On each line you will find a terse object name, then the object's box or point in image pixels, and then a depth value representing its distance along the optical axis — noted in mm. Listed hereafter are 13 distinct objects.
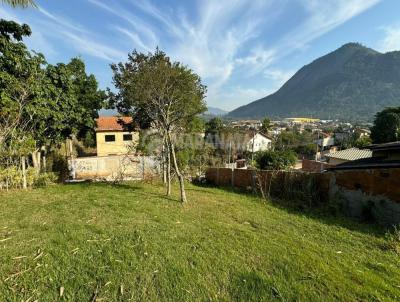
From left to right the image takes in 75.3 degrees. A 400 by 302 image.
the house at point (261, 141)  56462
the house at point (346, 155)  24439
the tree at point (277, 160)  20891
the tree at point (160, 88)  9102
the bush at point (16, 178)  10039
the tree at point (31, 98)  10016
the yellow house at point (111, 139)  30094
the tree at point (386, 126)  31234
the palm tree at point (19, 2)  7160
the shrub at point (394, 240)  5891
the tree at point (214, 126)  47056
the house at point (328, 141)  64662
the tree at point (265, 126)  63344
